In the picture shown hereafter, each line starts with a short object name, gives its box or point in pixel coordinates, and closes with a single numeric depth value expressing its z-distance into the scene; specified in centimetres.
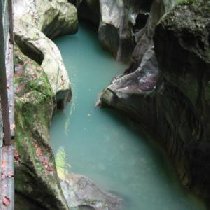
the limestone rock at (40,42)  1063
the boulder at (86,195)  836
